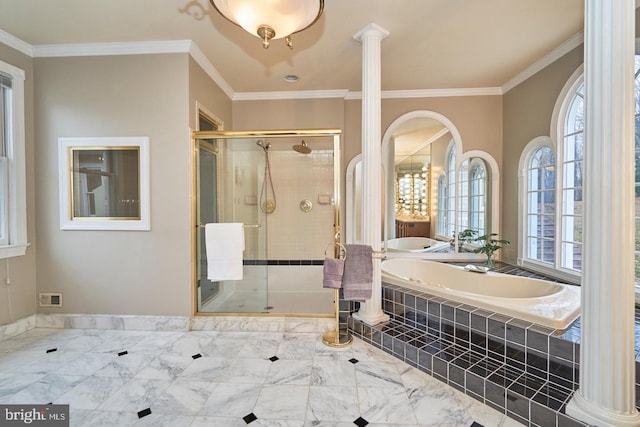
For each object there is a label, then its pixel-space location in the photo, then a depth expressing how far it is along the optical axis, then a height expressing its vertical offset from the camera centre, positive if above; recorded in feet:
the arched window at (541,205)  9.38 +0.05
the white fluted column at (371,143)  7.41 +1.71
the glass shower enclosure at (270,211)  8.90 -0.10
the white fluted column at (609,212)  3.70 -0.08
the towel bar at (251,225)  9.84 -0.59
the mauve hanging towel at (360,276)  7.25 -1.75
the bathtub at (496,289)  5.73 -2.18
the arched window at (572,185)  8.54 +0.67
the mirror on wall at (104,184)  8.45 +0.80
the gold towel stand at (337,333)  7.50 -3.54
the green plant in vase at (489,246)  9.99 -1.45
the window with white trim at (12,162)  7.98 +1.39
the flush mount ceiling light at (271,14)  3.94 +2.83
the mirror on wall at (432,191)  11.44 +0.66
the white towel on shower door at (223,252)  8.57 -1.30
